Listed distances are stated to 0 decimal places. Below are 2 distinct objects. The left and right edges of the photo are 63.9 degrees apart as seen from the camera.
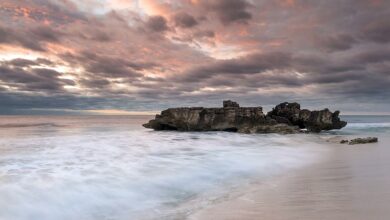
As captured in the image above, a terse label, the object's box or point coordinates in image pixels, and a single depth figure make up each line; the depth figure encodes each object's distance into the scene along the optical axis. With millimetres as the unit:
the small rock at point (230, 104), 45469
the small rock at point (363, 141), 26419
